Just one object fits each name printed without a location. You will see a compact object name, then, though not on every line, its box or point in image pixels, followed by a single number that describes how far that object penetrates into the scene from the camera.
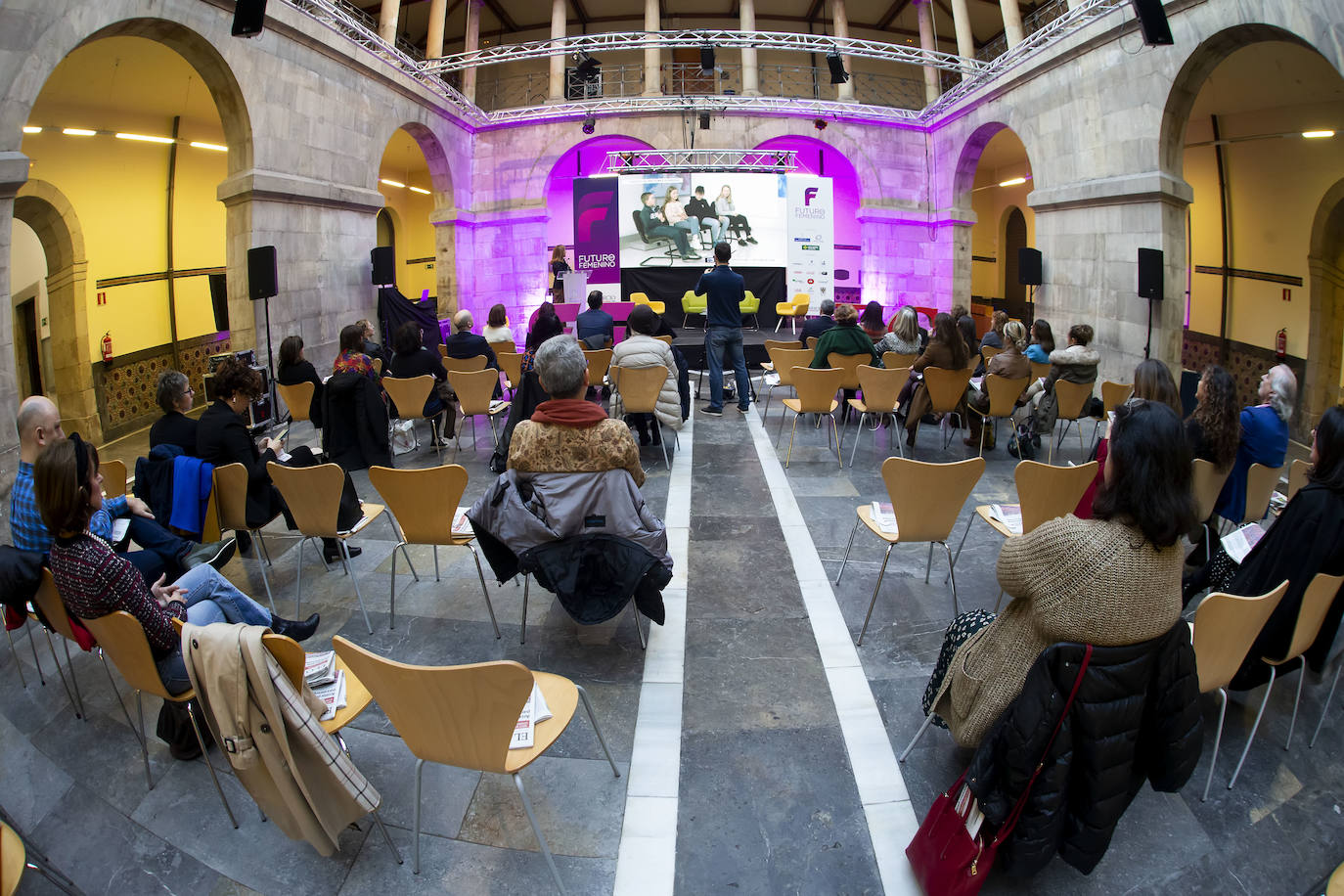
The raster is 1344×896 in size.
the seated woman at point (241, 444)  4.08
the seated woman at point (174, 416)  4.09
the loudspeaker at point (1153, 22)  7.65
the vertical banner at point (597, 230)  13.73
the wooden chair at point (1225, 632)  2.28
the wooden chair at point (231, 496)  3.84
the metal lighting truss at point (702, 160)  13.73
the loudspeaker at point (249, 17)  7.55
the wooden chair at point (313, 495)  3.61
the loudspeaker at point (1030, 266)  11.24
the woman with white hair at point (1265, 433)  3.87
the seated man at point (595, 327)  7.43
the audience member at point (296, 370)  6.28
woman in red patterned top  2.44
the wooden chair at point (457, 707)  1.90
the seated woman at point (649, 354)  5.95
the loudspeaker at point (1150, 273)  8.61
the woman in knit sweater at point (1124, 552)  1.89
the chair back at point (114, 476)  3.84
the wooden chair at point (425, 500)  3.51
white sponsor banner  13.81
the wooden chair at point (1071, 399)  6.21
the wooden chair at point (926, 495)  3.44
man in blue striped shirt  2.96
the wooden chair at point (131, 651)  2.37
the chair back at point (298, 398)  6.53
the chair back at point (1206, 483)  3.77
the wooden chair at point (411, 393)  6.19
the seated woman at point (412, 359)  6.57
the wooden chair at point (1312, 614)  2.52
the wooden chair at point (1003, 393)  6.12
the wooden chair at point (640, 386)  5.88
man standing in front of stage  7.56
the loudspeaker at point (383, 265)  11.02
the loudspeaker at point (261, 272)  8.41
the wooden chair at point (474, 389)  6.36
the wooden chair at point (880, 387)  6.02
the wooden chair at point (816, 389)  6.11
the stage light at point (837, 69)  12.84
